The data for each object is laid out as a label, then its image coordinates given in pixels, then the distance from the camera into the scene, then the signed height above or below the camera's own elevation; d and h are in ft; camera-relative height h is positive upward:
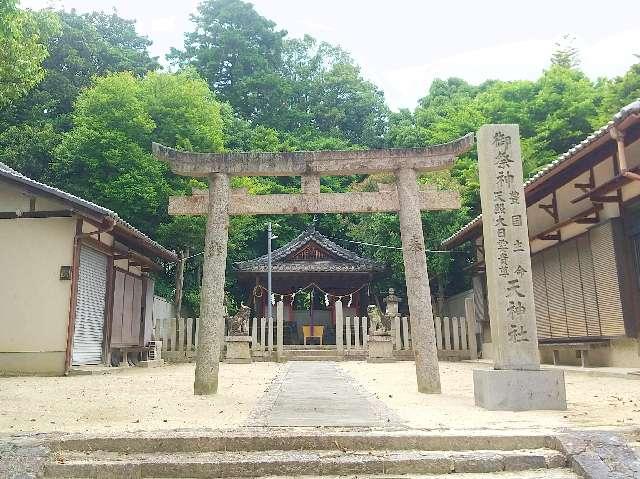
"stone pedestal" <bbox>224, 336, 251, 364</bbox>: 60.75 -0.92
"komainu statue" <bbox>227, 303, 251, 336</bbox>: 61.52 +1.82
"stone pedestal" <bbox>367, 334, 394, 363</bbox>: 61.31 -1.29
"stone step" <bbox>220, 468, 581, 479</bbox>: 13.80 -3.62
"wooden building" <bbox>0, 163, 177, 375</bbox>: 42.39 +5.59
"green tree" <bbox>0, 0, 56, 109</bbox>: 50.17 +29.86
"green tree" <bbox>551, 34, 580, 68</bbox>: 126.66 +65.80
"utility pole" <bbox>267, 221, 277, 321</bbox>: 81.25 +10.59
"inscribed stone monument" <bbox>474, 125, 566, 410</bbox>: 21.98 +2.06
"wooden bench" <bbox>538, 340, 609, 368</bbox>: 41.94 -1.02
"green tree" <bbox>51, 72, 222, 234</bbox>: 75.00 +29.59
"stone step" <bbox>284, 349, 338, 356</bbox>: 68.95 -1.73
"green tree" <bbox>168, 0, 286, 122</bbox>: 147.13 +82.69
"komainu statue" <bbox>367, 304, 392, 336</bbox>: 63.52 +1.99
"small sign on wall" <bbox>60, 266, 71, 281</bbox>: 43.55 +5.64
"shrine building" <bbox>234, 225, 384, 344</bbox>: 87.04 +10.11
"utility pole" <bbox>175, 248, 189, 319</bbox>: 77.60 +8.54
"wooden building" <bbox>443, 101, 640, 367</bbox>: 37.09 +6.85
